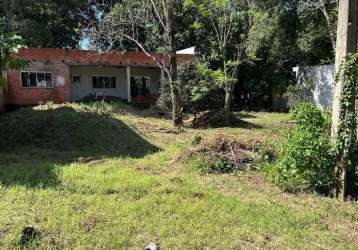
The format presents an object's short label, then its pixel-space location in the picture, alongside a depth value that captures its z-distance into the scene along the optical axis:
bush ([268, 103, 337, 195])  6.22
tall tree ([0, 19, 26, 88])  7.66
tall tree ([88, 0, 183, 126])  15.31
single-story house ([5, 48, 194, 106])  21.17
